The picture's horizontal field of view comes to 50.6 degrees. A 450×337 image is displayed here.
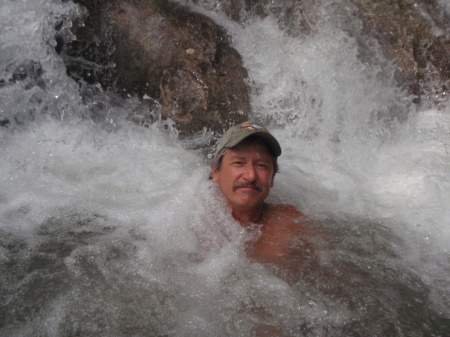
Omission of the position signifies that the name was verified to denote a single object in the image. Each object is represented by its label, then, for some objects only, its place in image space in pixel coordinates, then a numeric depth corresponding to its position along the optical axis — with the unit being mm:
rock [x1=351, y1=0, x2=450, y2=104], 5367
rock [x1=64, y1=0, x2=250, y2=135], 4777
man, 3221
